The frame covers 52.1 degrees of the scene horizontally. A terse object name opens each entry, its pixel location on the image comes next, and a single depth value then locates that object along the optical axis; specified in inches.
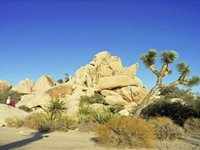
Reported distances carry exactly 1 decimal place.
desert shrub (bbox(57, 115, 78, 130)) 549.8
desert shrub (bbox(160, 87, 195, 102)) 963.3
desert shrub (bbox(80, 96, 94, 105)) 937.7
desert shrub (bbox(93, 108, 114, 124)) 486.3
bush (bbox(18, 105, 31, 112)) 997.0
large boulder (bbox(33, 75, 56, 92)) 1428.7
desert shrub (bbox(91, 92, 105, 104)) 957.4
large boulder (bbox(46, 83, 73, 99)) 1121.9
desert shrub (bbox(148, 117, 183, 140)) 371.1
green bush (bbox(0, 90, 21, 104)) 1269.2
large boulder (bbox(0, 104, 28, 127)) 655.1
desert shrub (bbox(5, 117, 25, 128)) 595.9
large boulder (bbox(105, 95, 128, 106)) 943.3
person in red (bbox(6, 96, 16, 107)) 825.6
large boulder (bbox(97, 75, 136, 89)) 1027.0
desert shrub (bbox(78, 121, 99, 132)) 492.9
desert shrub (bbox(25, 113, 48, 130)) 549.1
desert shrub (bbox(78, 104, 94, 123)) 570.6
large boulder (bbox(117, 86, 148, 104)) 982.2
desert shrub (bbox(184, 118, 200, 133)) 500.5
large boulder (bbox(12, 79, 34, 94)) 1466.9
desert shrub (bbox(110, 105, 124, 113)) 720.1
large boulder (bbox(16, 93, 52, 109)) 986.9
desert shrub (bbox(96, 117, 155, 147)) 307.9
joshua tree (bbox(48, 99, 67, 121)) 610.7
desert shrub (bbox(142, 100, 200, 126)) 580.6
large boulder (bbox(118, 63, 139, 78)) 1087.7
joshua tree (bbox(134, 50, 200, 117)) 481.5
